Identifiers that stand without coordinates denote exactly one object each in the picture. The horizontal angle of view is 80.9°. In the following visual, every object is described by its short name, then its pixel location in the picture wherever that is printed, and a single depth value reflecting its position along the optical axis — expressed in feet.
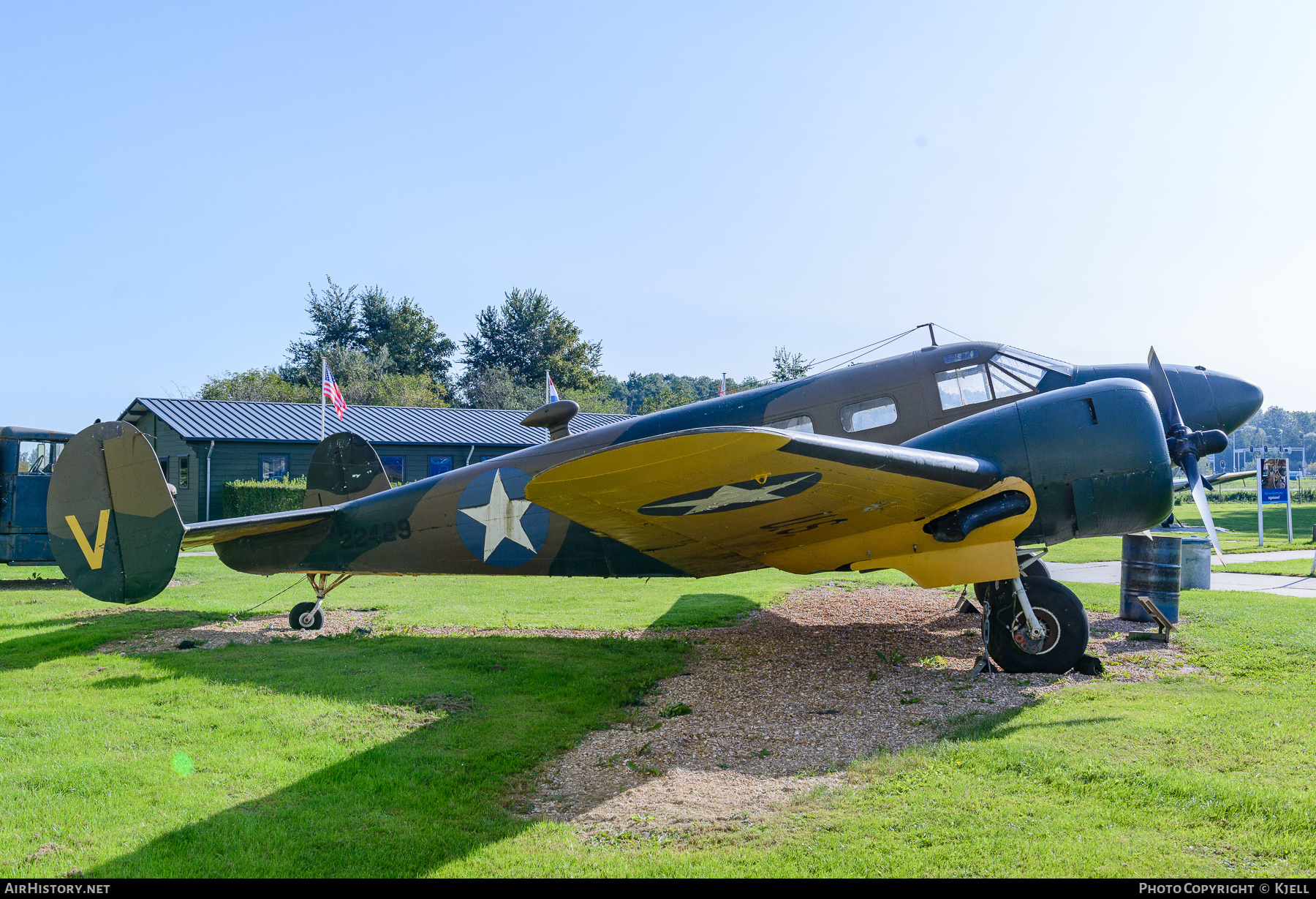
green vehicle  50.72
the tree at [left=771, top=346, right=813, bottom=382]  160.97
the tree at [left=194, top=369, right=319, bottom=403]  158.40
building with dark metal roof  92.07
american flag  82.64
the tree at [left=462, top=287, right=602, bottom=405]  207.72
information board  72.02
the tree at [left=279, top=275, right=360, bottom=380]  205.87
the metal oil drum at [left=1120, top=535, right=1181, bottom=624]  30.01
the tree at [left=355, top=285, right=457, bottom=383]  205.16
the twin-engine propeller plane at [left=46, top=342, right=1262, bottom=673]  18.57
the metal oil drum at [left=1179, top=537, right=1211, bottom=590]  41.39
